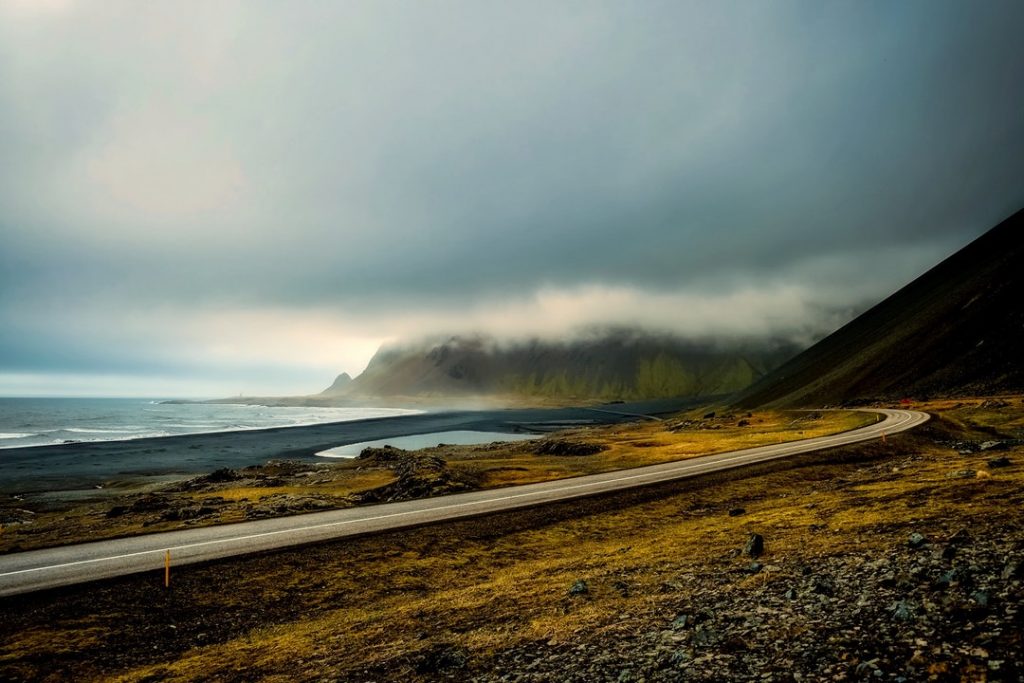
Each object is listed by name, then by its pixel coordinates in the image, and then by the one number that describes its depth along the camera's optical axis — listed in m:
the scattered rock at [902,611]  10.06
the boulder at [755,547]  17.31
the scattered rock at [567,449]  66.97
